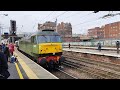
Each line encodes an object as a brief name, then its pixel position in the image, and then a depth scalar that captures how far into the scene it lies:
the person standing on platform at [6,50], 5.20
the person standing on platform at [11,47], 7.00
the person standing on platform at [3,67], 2.01
